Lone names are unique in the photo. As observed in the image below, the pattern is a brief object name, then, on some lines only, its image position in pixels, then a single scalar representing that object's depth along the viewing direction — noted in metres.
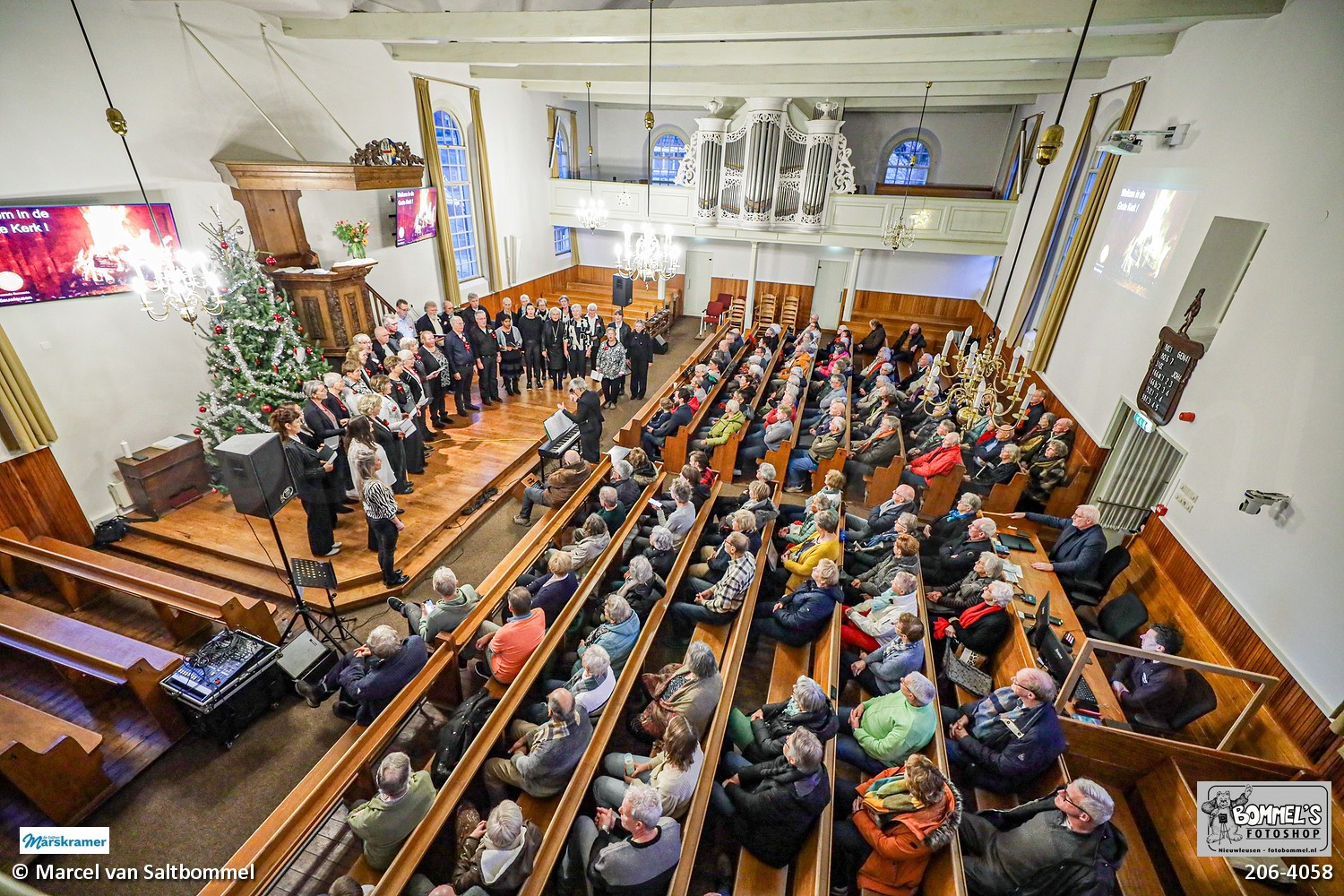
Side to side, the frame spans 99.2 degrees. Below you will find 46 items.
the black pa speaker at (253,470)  3.44
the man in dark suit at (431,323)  7.01
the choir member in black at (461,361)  7.02
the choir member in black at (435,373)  6.57
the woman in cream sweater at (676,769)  2.41
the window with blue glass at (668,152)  13.45
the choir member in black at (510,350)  7.76
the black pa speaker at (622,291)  10.55
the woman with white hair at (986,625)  3.70
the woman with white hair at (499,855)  2.19
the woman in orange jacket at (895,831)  2.28
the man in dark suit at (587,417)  5.98
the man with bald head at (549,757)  2.60
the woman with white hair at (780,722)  2.66
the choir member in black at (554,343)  8.05
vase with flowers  6.84
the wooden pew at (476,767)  2.27
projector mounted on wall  4.89
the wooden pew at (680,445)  6.05
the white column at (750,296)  11.65
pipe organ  10.42
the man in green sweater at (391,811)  2.36
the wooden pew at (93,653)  3.26
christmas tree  5.32
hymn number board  4.19
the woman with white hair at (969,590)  3.94
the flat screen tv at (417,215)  8.05
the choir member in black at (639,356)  8.40
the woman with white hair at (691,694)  2.88
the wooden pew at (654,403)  6.39
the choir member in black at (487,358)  7.43
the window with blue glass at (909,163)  11.59
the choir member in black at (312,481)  4.23
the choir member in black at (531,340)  8.08
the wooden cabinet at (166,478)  5.14
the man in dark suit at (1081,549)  4.30
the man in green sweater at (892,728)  2.79
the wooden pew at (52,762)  2.77
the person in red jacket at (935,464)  5.58
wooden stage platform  4.63
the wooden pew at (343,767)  2.38
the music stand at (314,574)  3.68
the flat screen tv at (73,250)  4.34
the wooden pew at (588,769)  2.34
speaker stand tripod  3.69
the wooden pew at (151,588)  3.77
